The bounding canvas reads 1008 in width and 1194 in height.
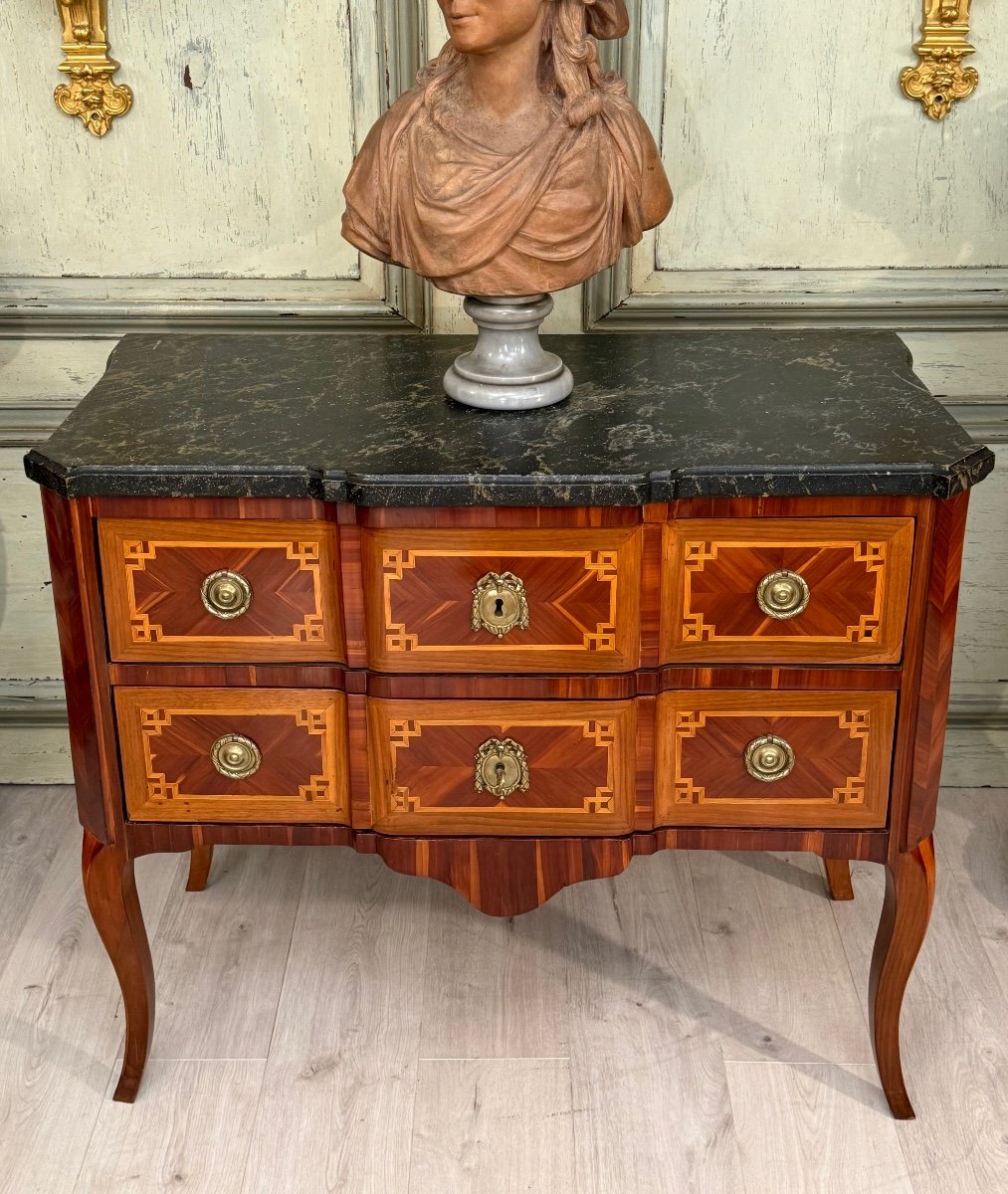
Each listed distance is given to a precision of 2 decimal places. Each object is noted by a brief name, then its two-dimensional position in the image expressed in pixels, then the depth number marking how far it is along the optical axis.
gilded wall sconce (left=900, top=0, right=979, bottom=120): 2.53
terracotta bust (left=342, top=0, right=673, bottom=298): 2.08
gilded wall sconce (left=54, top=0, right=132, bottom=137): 2.54
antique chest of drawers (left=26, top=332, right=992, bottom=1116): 1.99
